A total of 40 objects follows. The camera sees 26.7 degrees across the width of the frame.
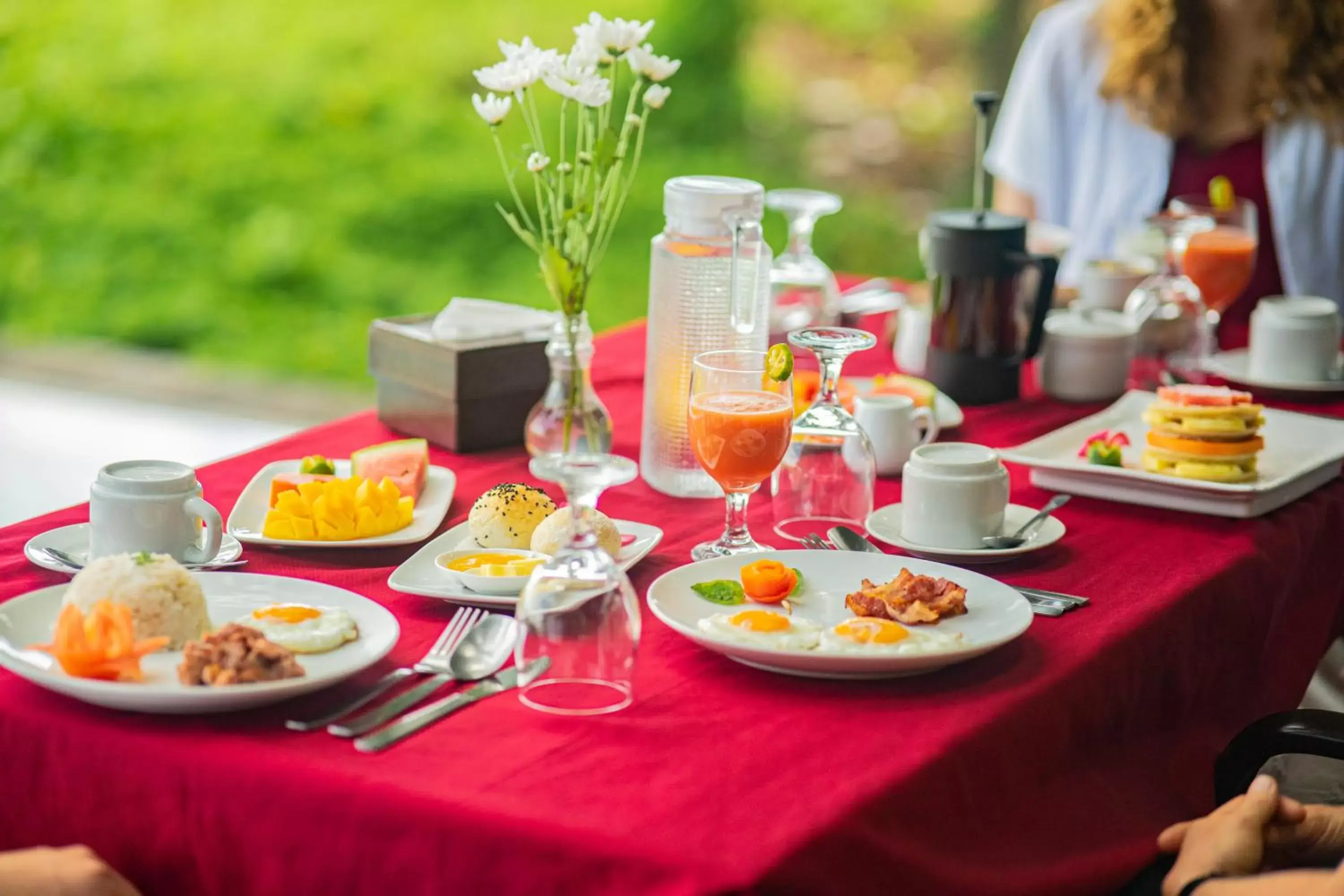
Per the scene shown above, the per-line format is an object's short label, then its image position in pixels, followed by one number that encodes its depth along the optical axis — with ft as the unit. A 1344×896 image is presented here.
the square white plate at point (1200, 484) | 7.72
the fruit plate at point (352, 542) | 7.15
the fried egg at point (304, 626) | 6.38
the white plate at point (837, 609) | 6.41
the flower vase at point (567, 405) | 6.66
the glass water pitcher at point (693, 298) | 7.52
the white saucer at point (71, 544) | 6.95
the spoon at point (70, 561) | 6.88
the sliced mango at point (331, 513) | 7.15
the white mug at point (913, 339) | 9.21
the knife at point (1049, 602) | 6.92
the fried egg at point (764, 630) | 6.44
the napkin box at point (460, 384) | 8.05
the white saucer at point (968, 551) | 7.23
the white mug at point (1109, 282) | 9.95
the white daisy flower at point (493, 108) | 6.93
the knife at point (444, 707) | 6.08
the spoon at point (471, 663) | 6.16
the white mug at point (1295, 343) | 9.16
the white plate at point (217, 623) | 6.11
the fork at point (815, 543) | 7.33
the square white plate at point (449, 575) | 6.75
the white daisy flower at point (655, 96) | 7.05
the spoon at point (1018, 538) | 7.29
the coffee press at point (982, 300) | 8.80
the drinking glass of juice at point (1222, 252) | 9.63
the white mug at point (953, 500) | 7.27
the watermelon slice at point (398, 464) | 7.56
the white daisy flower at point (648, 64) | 6.92
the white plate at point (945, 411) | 8.56
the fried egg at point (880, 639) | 6.45
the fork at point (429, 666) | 6.16
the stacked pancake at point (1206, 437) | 7.77
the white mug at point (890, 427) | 8.03
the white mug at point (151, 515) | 6.80
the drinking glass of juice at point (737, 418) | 7.01
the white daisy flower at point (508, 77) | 6.79
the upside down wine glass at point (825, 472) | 7.42
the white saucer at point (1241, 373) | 9.09
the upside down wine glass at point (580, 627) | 6.26
